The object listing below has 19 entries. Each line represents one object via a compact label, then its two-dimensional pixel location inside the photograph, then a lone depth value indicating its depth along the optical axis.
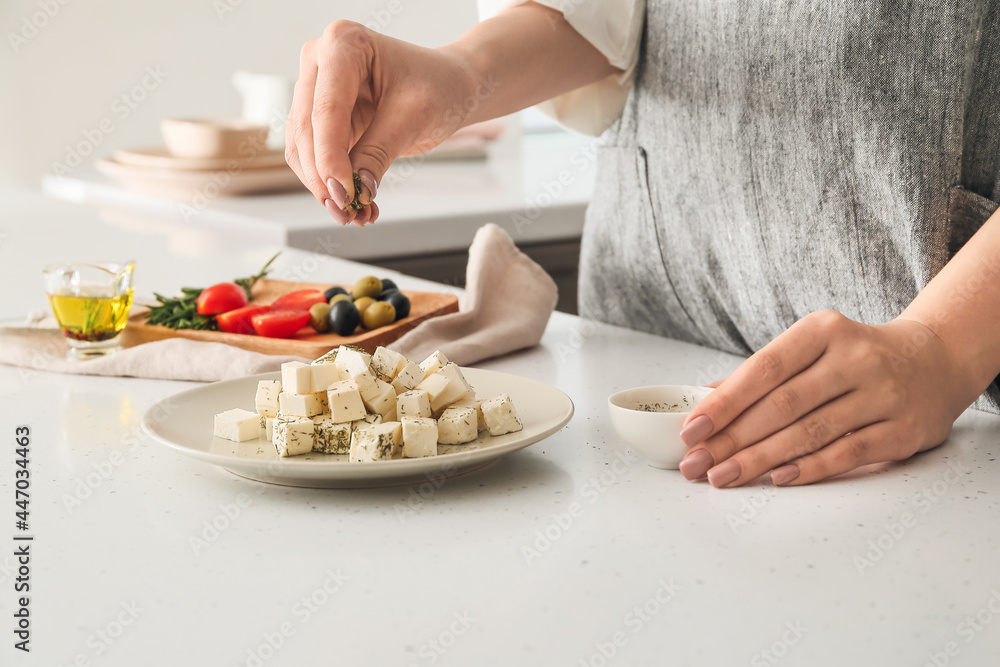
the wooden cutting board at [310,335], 1.12
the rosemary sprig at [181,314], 1.22
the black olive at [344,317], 1.16
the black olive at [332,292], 1.26
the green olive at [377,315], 1.19
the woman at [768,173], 0.76
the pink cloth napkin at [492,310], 1.16
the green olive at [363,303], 1.21
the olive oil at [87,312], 1.14
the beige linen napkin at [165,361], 1.07
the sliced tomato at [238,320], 1.20
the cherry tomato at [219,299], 1.24
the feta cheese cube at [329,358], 0.80
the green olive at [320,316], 1.19
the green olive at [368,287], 1.25
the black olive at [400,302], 1.22
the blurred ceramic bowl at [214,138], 2.46
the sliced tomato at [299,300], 1.25
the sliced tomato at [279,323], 1.16
